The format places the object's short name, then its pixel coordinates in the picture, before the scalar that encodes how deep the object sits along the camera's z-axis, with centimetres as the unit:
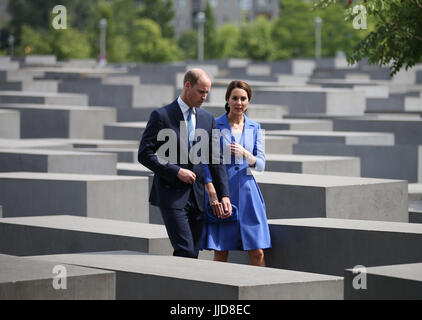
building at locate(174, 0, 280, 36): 14588
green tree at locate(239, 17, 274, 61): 7550
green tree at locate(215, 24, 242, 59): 7933
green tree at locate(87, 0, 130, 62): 8131
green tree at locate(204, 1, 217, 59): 8637
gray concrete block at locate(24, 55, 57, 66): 5761
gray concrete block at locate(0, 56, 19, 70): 4859
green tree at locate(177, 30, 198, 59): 10194
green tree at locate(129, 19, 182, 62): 7550
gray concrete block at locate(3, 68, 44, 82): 3809
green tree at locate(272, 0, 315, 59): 8412
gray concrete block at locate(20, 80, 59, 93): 3206
